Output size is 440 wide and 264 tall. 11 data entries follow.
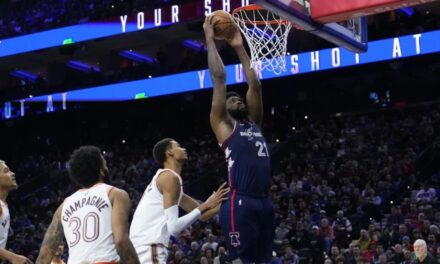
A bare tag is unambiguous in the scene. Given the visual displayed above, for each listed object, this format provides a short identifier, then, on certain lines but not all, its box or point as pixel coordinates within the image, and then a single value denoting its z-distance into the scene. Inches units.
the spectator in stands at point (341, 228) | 605.6
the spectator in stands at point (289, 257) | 545.6
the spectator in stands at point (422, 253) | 420.2
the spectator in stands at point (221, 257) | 562.3
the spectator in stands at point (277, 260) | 545.0
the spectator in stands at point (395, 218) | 603.8
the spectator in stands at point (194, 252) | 604.1
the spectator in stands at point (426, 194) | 643.5
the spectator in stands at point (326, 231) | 599.8
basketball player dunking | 236.5
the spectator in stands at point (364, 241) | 559.8
